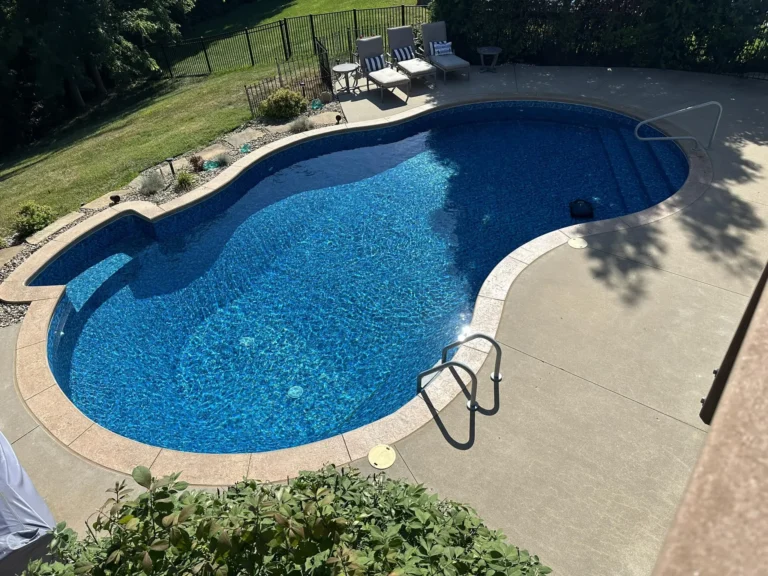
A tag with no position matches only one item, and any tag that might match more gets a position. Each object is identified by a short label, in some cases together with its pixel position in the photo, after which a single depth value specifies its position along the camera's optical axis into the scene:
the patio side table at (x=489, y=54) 16.06
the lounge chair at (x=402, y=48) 15.78
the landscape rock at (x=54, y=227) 10.05
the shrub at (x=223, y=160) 12.24
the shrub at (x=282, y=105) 14.01
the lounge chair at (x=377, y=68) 14.76
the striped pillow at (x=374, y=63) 15.47
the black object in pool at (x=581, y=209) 10.24
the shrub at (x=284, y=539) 2.58
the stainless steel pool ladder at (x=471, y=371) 5.88
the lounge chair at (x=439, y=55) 15.53
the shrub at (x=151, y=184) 11.32
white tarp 4.19
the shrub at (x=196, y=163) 12.06
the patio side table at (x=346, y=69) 15.12
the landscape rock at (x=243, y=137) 13.21
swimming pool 7.40
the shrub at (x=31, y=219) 10.19
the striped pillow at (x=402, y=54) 16.11
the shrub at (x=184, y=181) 11.38
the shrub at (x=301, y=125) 13.41
